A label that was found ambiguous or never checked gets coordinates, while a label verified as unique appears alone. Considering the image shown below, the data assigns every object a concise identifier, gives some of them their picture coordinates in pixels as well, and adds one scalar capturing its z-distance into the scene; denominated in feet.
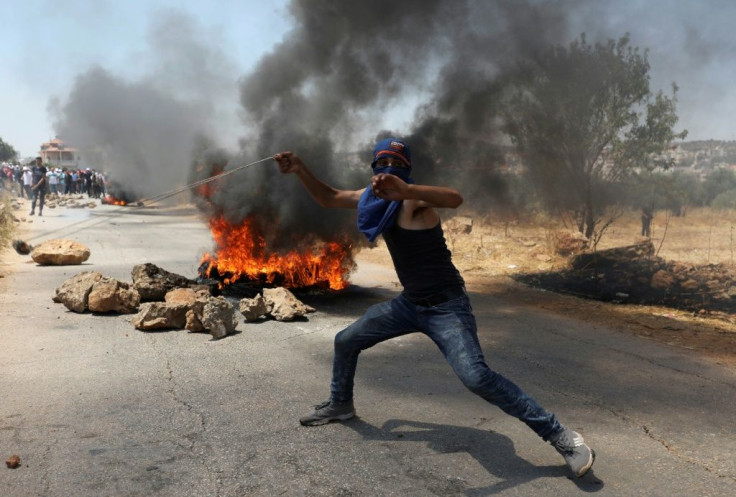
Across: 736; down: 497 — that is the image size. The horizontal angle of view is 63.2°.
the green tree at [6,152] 249.34
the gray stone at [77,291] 20.72
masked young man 9.43
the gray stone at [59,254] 31.30
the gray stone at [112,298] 20.42
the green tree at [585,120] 36.88
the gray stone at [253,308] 20.02
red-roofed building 220.43
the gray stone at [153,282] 21.74
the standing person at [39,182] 60.64
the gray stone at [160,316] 18.63
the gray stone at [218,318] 18.04
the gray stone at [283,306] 20.48
